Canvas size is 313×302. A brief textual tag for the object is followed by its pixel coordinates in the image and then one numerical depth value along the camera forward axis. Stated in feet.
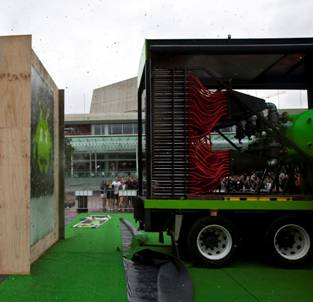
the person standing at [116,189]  68.30
